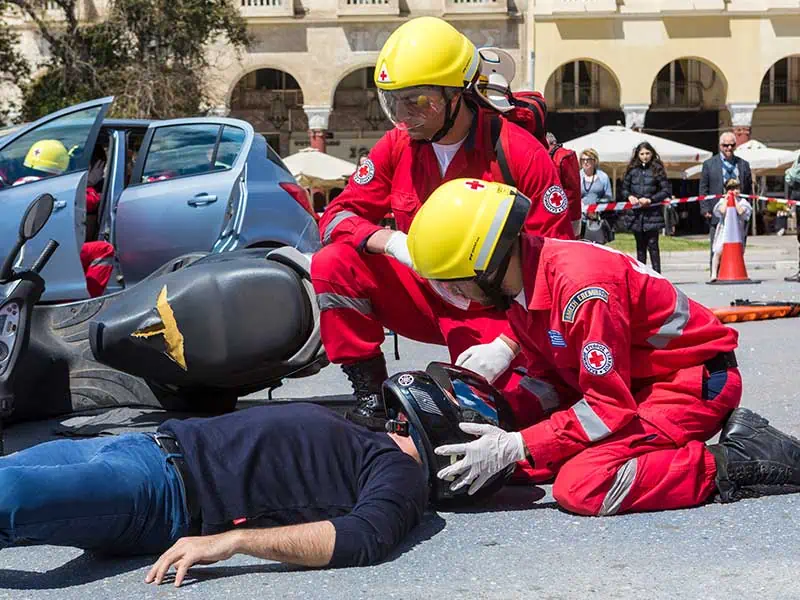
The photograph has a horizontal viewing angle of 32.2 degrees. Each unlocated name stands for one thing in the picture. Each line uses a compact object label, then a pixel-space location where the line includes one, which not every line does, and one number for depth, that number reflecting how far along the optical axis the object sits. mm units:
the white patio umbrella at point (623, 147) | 28625
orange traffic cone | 16422
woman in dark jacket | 15148
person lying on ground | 3582
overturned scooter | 5750
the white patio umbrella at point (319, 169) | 31391
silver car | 9180
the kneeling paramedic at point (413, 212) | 5527
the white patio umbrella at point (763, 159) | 32562
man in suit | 16188
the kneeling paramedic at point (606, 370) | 4316
